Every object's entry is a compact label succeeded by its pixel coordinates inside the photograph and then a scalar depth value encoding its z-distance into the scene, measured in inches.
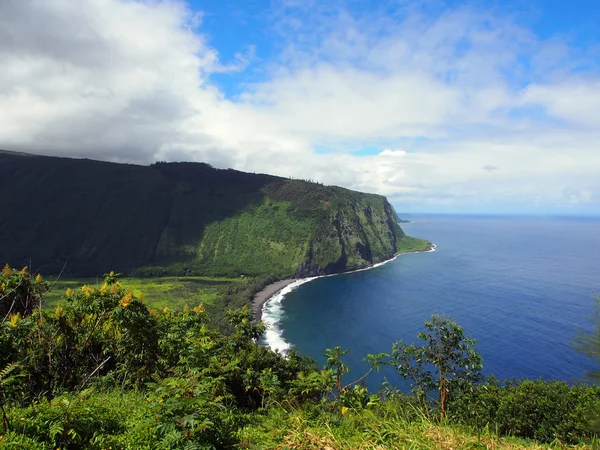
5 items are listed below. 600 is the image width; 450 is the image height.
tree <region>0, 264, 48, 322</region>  533.0
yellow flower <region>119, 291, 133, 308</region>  480.6
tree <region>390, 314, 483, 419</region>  892.6
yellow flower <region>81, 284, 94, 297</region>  499.7
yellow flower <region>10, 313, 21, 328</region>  367.6
